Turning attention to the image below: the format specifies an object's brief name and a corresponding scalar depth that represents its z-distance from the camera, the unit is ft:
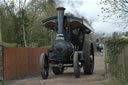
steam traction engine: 32.50
